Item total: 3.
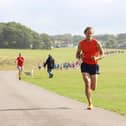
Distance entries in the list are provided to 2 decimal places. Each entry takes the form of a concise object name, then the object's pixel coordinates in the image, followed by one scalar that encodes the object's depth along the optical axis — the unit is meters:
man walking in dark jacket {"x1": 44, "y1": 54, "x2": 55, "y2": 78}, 41.73
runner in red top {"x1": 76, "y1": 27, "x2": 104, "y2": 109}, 15.77
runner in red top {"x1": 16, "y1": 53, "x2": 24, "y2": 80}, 41.31
